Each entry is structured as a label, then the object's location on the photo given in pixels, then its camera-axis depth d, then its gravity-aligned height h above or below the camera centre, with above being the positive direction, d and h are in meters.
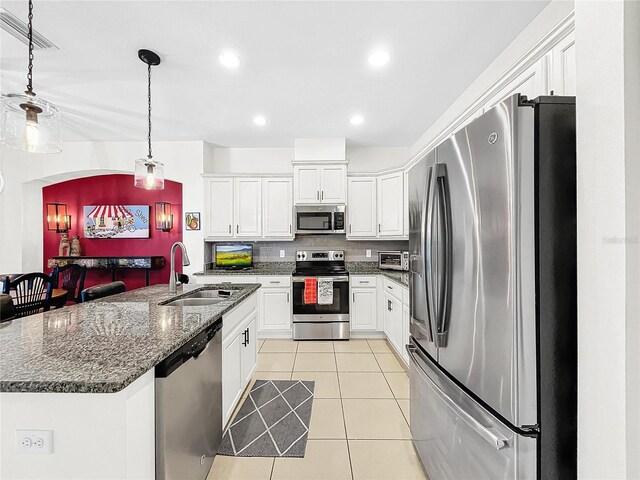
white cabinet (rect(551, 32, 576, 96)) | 1.56 +0.93
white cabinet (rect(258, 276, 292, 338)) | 4.11 -0.90
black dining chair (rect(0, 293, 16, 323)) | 1.81 -0.40
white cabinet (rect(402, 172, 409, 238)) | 4.08 +0.44
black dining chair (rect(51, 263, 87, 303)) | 4.04 -0.51
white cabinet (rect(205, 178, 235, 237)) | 4.43 +0.51
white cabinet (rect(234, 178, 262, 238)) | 4.43 +0.48
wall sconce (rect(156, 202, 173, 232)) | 5.13 +0.42
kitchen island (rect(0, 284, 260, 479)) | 0.91 -0.50
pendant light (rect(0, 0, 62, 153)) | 1.67 +0.70
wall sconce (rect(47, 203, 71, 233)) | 5.25 +0.42
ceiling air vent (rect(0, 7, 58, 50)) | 1.87 +1.41
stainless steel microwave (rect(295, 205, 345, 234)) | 4.34 +0.32
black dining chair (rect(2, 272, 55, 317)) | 2.97 -0.51
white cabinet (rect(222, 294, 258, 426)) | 1.97 -0.84
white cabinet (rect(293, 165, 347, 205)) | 4.29 +0.83
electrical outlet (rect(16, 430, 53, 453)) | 0.92 -0.61
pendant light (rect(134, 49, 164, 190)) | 2.54 +0.58
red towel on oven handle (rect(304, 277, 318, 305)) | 4.01 -0.65
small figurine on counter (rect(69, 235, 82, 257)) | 5.32 -0.11
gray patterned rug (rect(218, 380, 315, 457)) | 1.94 -1.34
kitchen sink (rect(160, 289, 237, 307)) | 2.34 -0.45
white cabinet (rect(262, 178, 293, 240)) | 4.43 +0.52
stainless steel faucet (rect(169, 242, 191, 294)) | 2.32 -0.31
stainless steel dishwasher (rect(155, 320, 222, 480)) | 1.16 -0.76
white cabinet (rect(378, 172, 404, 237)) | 4.16 +0.51
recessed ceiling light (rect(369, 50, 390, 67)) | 2.32 +1.45
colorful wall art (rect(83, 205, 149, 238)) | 5.42 +0.37
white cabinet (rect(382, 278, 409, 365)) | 3.11 -0.85
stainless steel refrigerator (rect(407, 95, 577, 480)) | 1.02 -0.19
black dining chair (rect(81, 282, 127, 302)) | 2.26 -0.39
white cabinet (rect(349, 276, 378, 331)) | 4.10 -0.86
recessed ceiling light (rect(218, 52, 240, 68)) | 2.36 +1.46
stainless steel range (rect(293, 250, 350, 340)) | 4.02 -0.90
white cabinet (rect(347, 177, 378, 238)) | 4.39 +0.53
